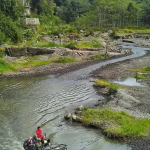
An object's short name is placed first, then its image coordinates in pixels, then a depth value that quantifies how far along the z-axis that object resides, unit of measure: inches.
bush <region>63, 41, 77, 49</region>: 3220.2
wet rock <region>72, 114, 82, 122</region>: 1217.2
